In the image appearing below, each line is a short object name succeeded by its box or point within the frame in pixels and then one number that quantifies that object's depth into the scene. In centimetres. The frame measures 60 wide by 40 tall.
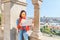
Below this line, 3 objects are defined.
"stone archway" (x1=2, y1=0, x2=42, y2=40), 318
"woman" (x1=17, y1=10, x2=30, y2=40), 302
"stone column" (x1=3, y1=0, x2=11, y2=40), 319
